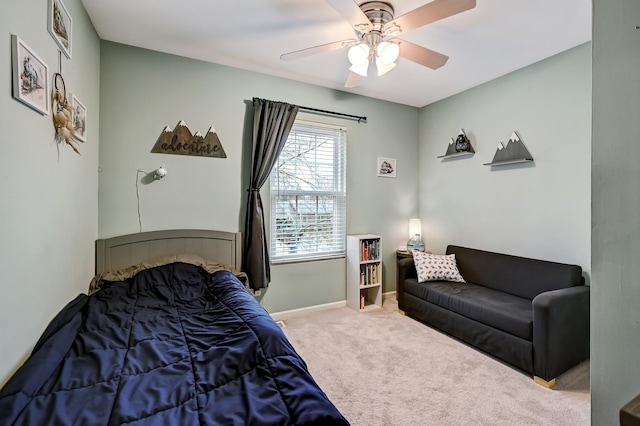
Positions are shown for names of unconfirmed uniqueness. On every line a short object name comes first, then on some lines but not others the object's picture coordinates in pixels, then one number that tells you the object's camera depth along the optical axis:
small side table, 3.79
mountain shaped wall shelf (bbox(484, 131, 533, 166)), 3.01
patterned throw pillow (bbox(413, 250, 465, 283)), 3.26
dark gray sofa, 2.14
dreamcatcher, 1.66
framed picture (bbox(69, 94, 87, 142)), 1.93
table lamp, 4.02
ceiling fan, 1.72
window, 3.36
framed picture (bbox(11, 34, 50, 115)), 1.25
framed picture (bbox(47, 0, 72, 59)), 1.59
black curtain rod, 3.40
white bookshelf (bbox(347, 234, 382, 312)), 3.58
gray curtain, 3.01
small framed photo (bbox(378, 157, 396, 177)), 4.00
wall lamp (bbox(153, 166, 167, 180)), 2.72
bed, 0.99
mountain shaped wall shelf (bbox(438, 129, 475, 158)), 3.56
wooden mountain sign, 2.80
